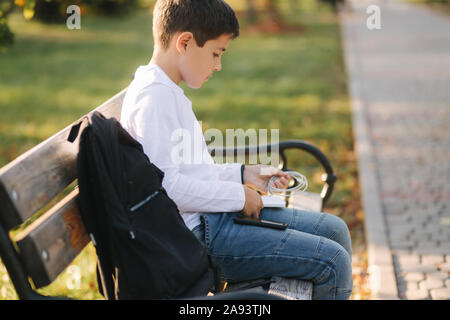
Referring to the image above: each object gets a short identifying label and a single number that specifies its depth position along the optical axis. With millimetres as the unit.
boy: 4651
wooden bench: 4393
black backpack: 4434
